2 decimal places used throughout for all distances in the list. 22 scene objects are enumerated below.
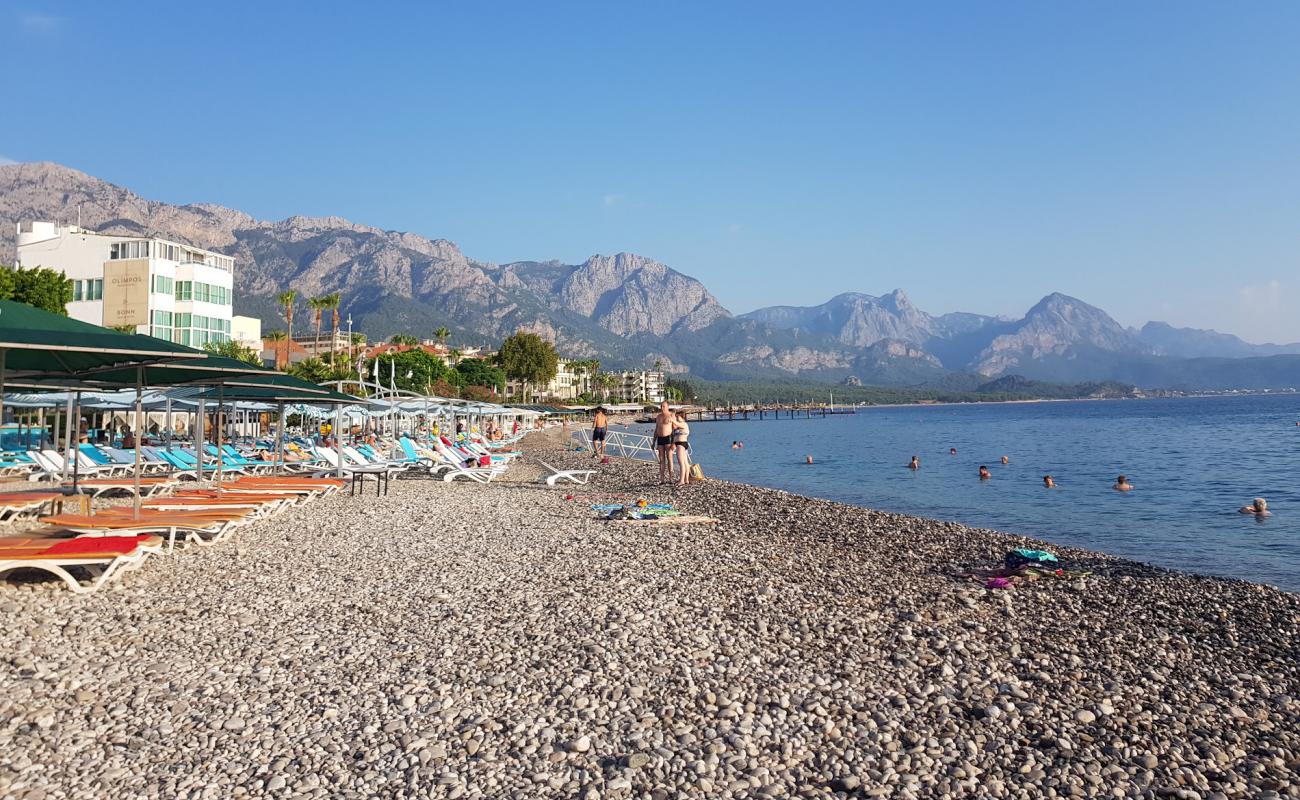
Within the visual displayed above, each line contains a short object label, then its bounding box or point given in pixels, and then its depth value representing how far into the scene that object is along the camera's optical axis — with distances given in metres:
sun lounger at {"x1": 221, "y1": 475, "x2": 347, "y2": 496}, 13.17
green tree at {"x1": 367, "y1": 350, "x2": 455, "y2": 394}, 68.12
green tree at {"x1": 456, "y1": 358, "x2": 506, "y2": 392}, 94.00
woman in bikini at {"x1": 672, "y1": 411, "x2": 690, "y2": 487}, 19.27
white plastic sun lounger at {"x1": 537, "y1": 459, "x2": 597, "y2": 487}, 18.64
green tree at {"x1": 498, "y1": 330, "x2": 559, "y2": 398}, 85.38
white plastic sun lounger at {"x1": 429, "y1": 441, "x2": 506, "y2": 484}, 19.00
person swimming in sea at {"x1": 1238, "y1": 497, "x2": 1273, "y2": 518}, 18.39
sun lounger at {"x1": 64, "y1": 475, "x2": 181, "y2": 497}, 13.54
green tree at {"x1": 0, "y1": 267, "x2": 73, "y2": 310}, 31.42
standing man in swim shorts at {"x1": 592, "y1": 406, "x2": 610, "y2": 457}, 25.27
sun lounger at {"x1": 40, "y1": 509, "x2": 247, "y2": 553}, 8.20
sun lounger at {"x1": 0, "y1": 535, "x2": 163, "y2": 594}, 6.71
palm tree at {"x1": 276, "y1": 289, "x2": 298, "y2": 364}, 68.62
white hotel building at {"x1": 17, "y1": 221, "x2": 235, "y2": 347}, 49.31
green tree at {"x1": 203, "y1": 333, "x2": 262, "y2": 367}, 47.34
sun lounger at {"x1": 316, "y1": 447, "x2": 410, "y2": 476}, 15.80
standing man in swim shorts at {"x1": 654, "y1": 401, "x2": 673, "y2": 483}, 19.38
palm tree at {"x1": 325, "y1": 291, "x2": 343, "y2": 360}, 74.69
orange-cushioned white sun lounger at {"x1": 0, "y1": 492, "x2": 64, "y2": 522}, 10.44
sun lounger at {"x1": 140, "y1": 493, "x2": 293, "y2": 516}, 10.39
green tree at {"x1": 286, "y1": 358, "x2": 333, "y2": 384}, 49.41
